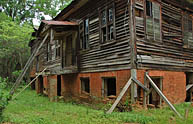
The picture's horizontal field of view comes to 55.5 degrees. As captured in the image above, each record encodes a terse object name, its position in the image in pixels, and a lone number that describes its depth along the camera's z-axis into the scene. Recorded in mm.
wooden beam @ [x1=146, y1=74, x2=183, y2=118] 6836
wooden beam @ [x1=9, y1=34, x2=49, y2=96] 9314
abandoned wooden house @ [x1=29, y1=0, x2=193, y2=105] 8422
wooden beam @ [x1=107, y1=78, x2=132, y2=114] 7304
